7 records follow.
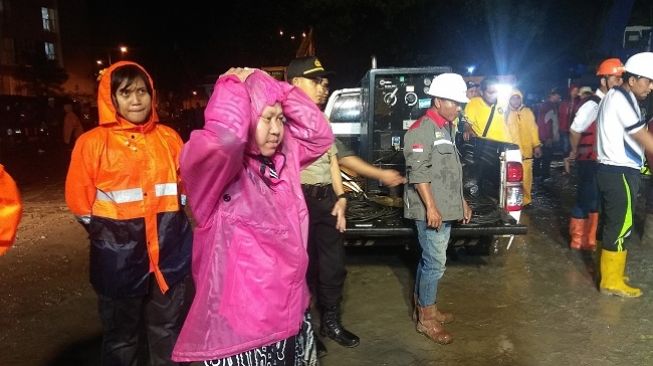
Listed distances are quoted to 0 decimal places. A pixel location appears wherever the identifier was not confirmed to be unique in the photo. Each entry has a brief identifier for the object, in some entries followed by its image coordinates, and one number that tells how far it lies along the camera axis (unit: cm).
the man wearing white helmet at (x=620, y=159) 431
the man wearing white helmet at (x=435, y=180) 358
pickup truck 500
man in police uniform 362
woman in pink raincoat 186
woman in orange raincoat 268
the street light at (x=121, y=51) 4016
